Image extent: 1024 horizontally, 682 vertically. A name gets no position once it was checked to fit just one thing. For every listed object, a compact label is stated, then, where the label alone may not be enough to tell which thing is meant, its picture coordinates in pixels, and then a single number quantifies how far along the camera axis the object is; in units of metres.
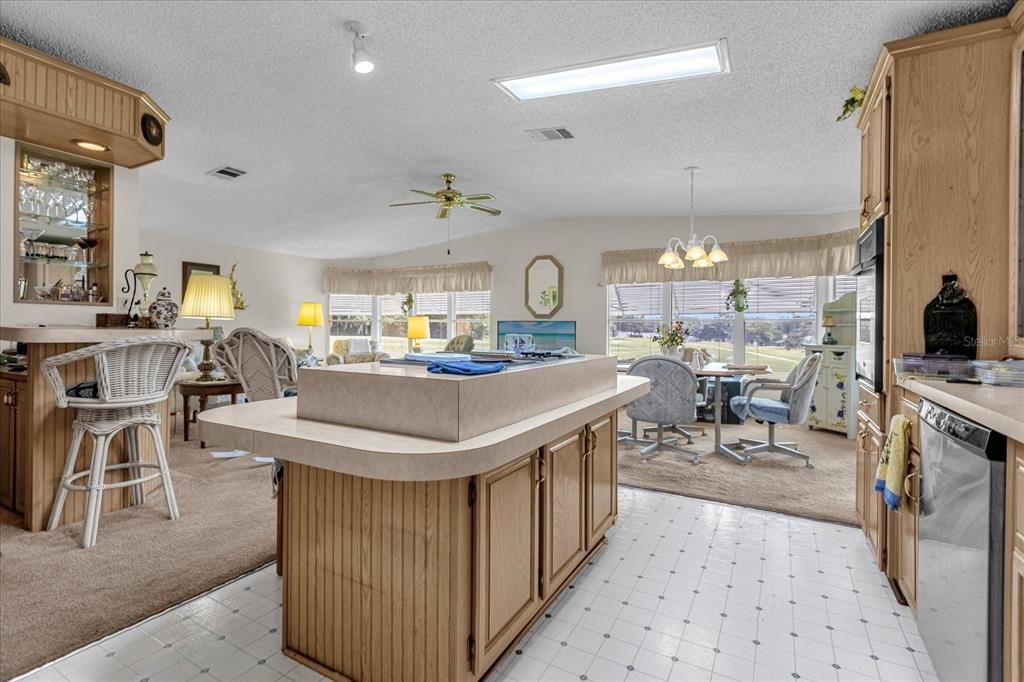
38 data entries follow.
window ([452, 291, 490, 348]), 7.97
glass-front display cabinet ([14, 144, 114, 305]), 2.90
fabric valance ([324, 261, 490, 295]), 7.80
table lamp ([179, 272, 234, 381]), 4.14
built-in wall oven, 2.14
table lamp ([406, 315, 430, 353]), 7.79
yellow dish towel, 1.79
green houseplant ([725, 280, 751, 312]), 5.95
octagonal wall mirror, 7.13
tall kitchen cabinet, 1.87
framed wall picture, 6.54
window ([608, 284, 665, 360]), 6.64
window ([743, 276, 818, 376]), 5.84
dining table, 4.20
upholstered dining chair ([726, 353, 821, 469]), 4.05
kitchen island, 1.32
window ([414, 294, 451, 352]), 8.41
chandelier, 4.32
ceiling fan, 4.49
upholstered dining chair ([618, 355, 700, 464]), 3.98
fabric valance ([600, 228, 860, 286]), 5.48
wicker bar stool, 2.46
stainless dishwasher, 1.18
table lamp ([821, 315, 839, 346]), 5.32
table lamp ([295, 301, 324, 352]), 7.75
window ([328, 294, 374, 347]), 8.89
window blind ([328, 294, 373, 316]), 8.87
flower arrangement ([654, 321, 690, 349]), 5.18
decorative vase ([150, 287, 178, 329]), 3.01
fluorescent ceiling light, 2.57
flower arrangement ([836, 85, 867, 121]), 2.43
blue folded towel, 1.49
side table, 4.30
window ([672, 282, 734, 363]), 6.25
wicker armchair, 3.56
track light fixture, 2.30
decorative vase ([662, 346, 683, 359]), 5.30
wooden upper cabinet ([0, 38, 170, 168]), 2.40
